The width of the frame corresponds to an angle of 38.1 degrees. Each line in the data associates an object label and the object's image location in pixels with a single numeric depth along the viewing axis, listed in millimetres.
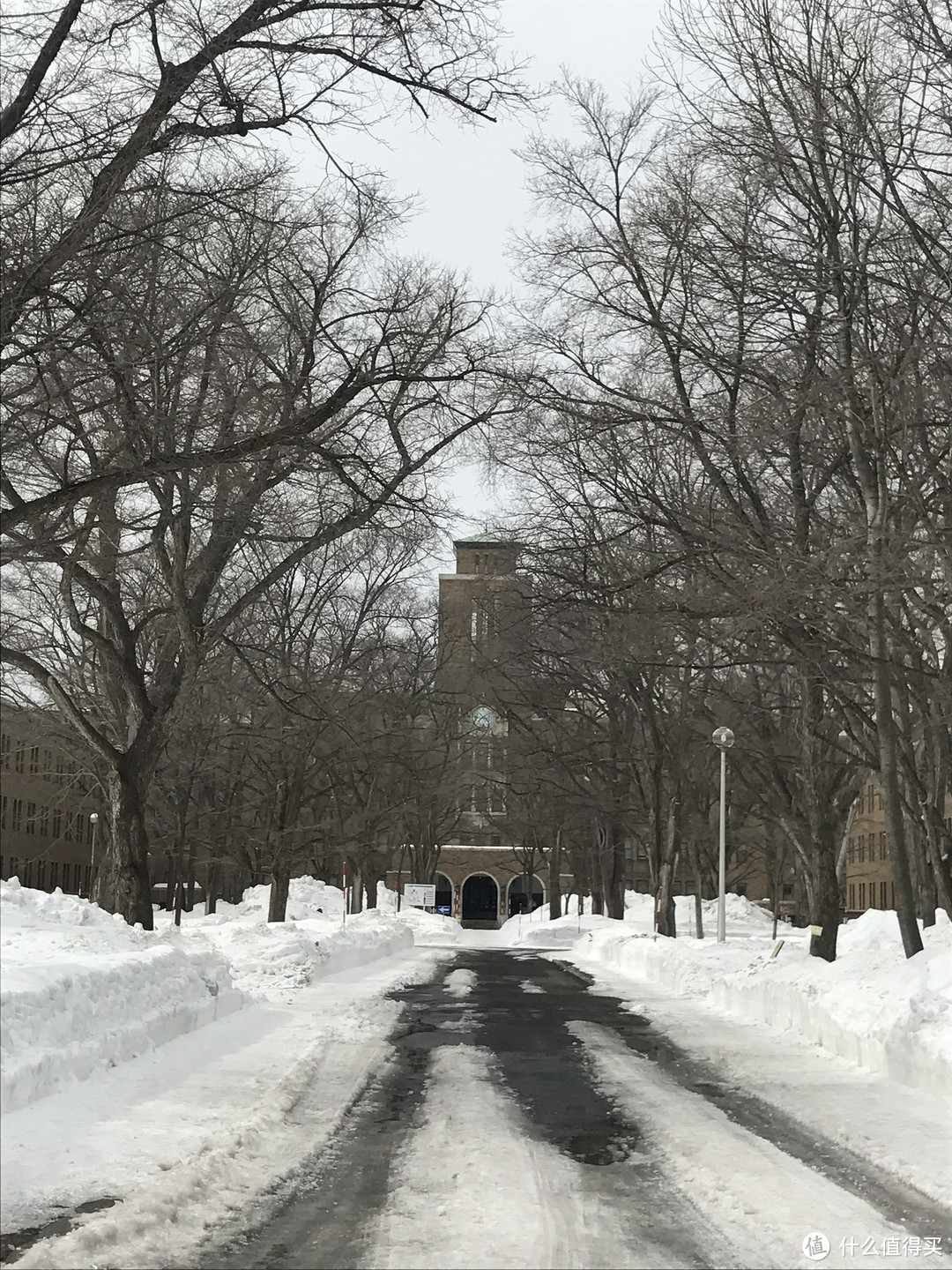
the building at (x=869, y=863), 74375
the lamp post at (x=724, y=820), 28469
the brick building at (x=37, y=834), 75812
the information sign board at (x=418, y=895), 63250
